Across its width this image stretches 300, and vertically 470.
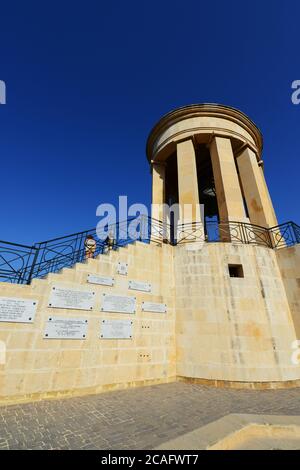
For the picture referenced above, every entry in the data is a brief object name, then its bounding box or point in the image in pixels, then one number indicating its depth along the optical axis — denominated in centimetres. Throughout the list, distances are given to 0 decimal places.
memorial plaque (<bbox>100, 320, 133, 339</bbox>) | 624
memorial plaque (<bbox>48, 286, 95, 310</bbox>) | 566
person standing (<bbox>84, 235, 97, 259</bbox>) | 804
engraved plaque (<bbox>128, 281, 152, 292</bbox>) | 720
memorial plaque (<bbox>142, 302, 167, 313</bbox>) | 730
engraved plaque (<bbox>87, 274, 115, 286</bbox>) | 638
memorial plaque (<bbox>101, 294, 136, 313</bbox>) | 648
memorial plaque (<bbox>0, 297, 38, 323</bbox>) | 495
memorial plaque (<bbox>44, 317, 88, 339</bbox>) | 543
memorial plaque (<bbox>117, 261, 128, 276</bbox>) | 709
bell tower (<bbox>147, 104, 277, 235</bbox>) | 1154
